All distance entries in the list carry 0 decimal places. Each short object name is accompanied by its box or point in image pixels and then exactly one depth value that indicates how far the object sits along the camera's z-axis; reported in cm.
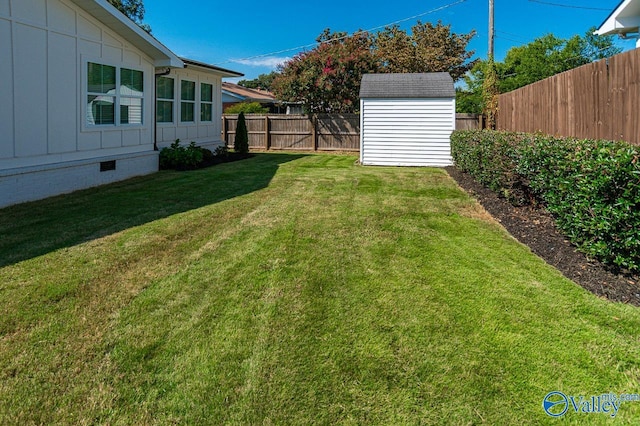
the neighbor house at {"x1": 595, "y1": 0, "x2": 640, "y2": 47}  827
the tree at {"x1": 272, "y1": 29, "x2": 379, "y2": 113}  1848
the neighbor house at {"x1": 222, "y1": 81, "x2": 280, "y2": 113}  2770
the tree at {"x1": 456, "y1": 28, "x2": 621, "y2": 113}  2288
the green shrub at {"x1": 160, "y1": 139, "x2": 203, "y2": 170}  1100
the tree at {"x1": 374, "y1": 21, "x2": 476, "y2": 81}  2464
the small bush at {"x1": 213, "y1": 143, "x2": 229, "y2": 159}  1394
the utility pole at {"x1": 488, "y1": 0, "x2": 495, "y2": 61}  1745
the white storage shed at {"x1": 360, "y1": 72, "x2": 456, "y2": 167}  1262
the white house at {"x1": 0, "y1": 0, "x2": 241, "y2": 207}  664
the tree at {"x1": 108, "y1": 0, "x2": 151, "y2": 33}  1900
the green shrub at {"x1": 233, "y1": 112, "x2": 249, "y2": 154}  1558
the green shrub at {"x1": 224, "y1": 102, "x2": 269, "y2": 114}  2198
